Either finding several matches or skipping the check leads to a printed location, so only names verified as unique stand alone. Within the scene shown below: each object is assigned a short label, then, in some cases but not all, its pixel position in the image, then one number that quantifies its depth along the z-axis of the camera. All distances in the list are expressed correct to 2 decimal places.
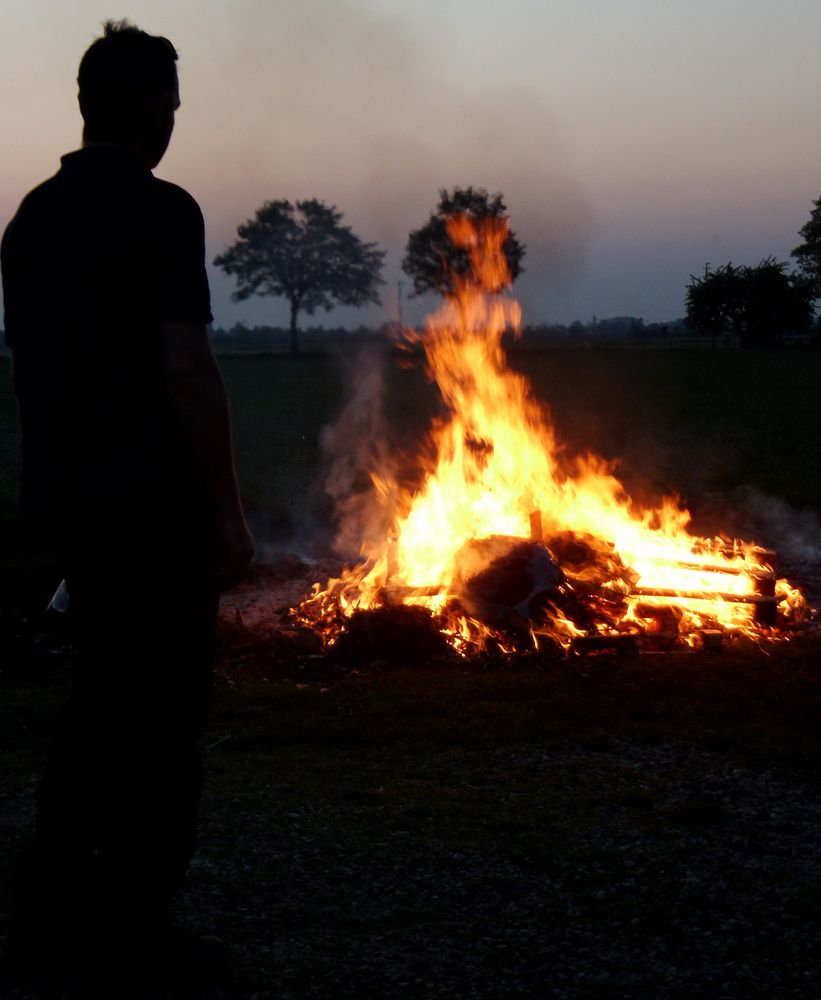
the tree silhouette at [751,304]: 52.44
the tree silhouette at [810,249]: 85.12
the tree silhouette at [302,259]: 80.31
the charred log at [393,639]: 7.14
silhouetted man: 2.75
